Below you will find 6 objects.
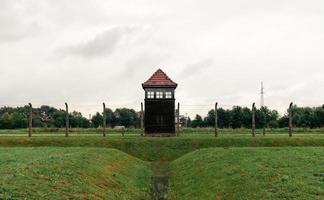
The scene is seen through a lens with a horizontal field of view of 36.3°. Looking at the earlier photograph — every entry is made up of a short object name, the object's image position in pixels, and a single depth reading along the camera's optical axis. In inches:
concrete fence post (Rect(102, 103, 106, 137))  2118.4
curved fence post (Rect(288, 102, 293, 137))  2008.5
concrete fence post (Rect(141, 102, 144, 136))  2159.7
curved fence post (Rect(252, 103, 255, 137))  2030.0
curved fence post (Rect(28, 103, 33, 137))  2014.9
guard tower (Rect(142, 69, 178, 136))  2221.9
